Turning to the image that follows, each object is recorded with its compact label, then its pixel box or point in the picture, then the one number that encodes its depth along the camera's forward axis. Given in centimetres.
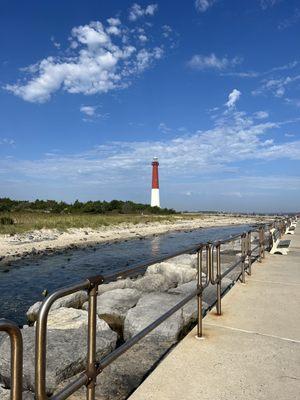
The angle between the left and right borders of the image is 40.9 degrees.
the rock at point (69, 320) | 626
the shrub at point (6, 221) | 3519
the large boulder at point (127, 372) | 369
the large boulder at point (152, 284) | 1022
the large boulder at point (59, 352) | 423
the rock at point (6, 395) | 385
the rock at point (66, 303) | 868
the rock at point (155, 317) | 542
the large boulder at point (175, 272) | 1123
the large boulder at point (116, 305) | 741
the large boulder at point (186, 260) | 1351
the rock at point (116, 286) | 1057
